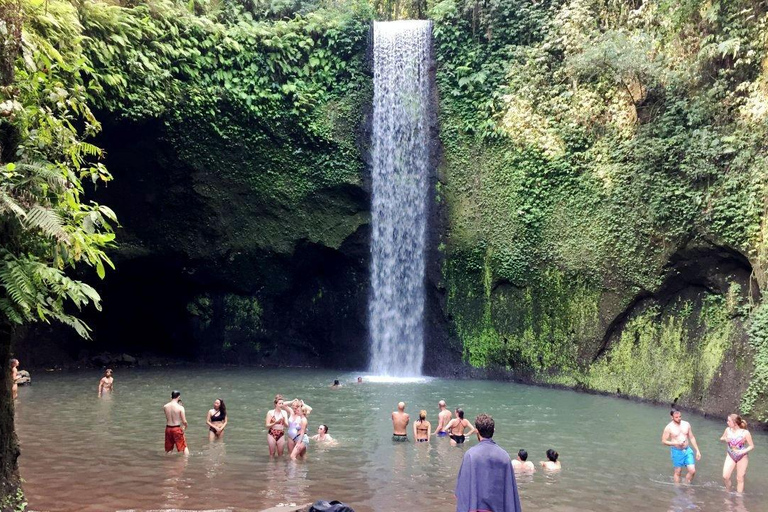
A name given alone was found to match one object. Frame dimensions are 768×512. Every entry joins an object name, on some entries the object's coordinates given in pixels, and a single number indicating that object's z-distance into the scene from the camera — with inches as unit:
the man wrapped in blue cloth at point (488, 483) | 235.5
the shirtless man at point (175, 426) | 482.9
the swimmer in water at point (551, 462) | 475.8
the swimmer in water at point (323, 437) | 537.0
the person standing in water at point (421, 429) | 555.2
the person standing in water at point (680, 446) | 458.9
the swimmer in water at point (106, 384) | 743.1
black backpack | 302.2
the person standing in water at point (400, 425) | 548.4
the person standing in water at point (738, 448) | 440.1
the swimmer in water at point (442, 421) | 566.9
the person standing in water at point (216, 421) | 538.9
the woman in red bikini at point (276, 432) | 494.6
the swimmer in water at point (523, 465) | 467.2
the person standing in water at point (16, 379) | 647.1
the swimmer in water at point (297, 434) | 489.1
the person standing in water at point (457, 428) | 553.0
